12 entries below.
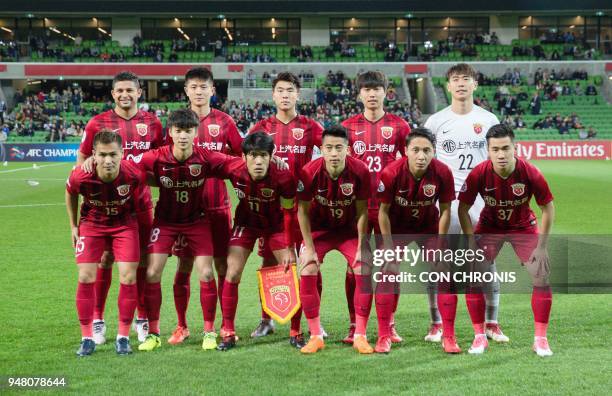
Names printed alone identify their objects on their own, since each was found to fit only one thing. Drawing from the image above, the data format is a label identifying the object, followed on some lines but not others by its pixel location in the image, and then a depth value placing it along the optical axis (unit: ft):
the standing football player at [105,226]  16.85
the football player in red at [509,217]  16.52
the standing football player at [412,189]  16.89
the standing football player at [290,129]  19.86
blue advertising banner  101.55
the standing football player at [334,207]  17.13
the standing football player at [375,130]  19.72
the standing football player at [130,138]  18.75
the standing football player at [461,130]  19.31
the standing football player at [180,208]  17.54
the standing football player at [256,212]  17.30
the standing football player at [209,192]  18.53
